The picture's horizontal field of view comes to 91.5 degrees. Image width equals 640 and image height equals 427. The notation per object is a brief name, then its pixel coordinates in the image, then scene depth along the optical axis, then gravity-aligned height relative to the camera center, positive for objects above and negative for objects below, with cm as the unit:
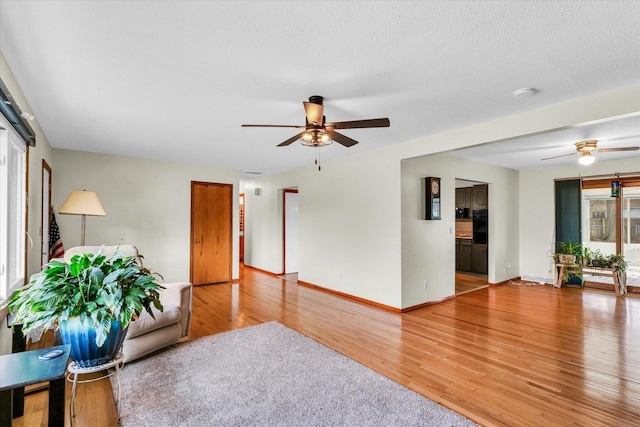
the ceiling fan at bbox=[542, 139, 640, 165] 424 +94
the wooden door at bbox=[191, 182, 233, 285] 617 -34
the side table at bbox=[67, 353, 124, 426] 162 -81
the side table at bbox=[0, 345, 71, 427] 134 -71
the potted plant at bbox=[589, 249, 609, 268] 578 -81
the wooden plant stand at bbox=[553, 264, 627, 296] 557 -108
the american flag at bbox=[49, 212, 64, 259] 440 -36
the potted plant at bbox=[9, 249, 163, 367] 150 -43
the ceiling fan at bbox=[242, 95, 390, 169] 256 +77
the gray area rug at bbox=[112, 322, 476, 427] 209 -136
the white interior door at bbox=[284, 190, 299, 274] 741 -37
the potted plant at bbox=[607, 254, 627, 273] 553 -83
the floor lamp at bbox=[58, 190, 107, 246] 376 +13
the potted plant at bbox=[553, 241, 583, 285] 604 -86
